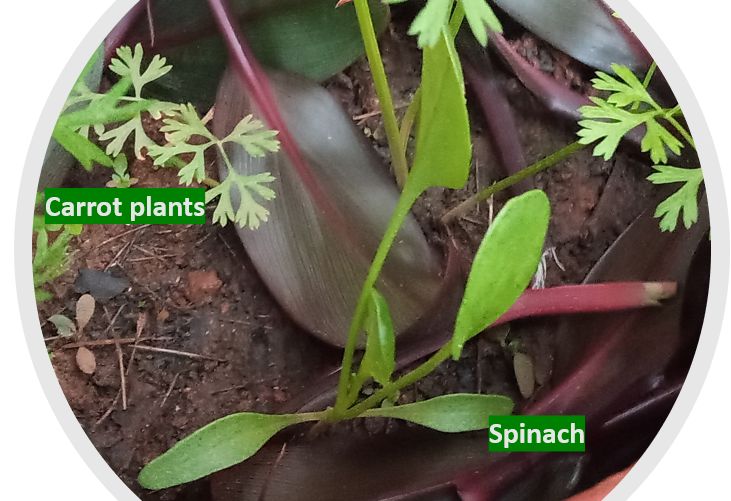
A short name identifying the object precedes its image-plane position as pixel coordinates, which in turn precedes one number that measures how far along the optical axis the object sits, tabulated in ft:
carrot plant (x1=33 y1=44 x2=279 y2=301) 0.95
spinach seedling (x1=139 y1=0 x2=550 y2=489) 0.81
